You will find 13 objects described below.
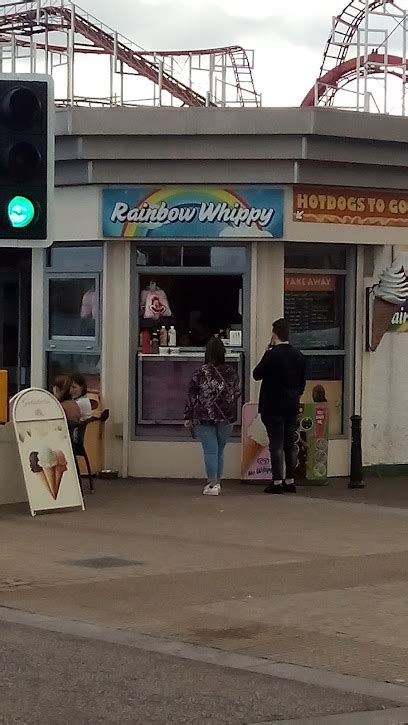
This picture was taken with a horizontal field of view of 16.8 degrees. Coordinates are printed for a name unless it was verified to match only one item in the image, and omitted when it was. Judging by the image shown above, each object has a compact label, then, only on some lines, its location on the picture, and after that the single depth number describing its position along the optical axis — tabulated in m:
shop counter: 16.97
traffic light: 10.02
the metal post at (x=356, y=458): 16.44
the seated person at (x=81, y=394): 15.76
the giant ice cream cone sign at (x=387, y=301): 17.47
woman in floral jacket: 15.38
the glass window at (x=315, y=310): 17.25
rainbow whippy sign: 16.62
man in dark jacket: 15.56
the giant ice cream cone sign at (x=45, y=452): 13.90
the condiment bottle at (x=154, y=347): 16.92
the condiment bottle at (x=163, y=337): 16.92
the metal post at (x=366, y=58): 17.39
